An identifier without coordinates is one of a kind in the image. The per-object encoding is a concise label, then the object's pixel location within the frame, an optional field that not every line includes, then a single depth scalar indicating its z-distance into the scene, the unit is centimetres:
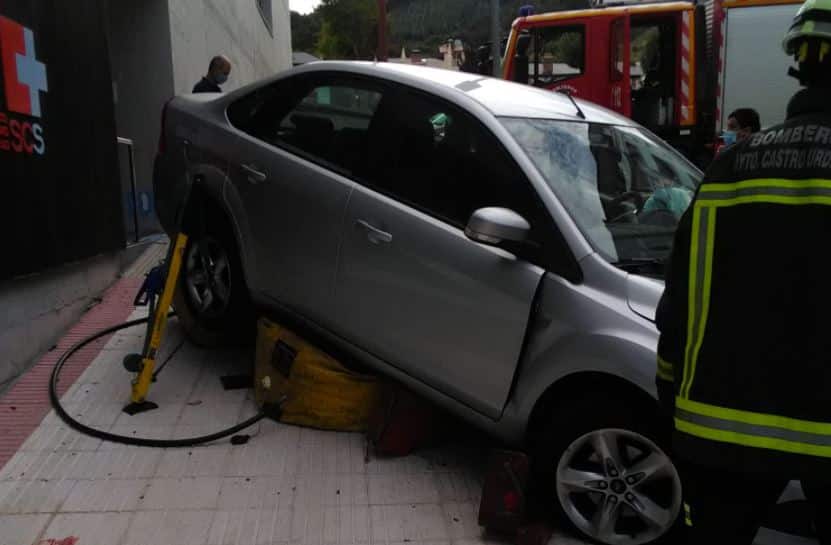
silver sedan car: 273
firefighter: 152
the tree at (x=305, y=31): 8781
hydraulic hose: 354
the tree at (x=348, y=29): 6646
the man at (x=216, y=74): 755
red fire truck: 971
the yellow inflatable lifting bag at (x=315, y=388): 370
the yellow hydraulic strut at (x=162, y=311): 383
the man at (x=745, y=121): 768
